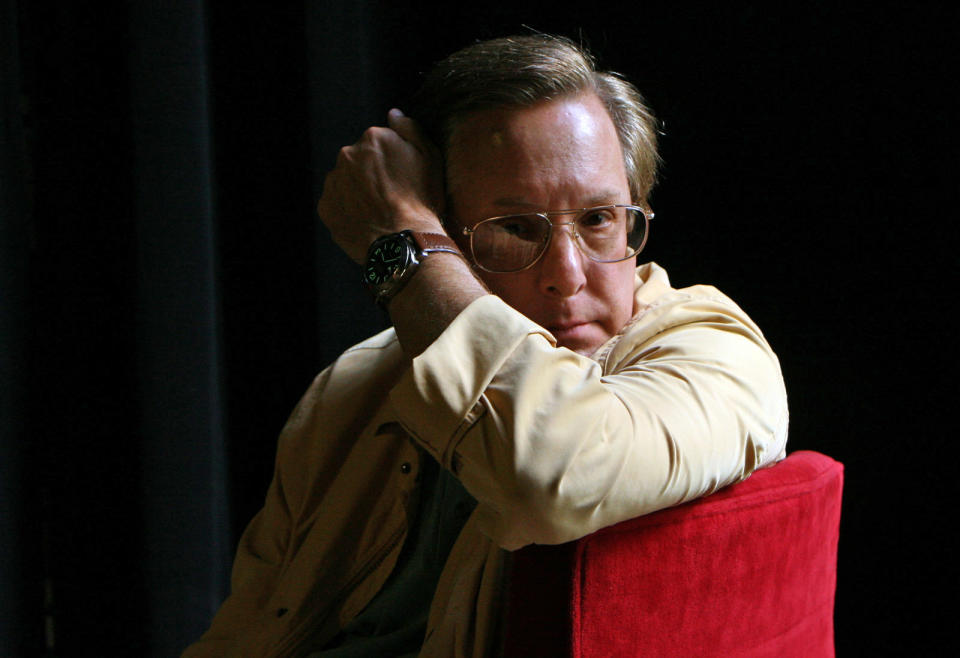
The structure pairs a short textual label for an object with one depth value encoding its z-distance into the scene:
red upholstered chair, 3.27
